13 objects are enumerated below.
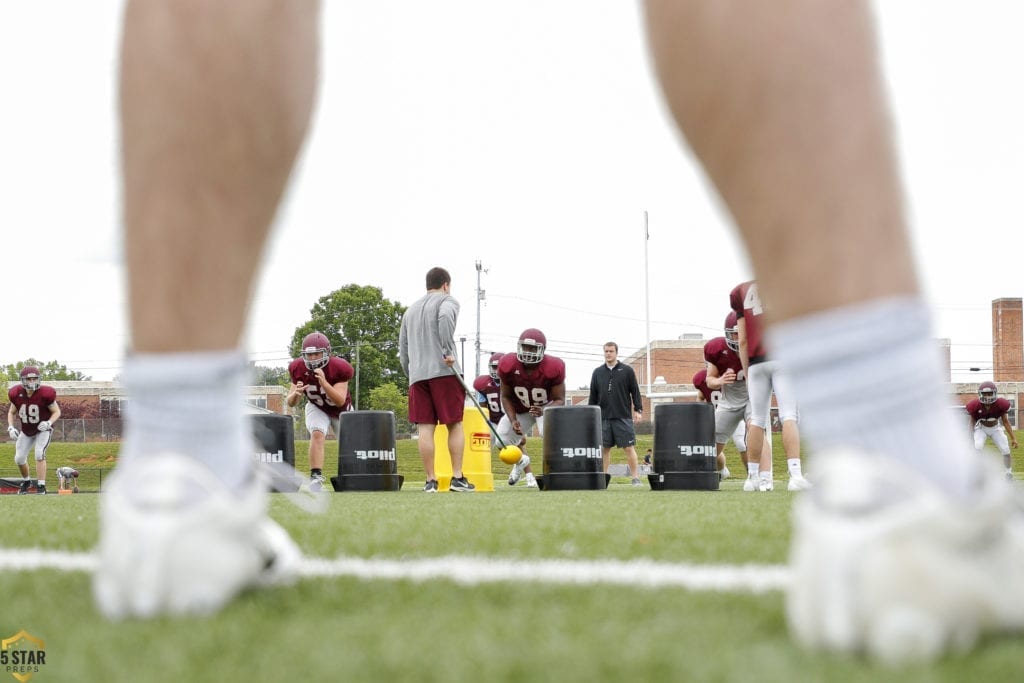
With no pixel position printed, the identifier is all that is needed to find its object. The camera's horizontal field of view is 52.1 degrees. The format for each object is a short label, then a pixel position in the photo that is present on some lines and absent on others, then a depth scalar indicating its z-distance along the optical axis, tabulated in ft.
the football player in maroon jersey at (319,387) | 40.78
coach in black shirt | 49.67
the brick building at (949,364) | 191.83
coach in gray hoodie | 34.68
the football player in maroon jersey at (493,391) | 55.21
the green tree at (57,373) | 273.75
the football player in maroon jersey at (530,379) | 44.34
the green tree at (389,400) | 203.31
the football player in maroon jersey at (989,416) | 62.44
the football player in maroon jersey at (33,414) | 53.26
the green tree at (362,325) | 225.97
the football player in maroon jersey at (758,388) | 29.86
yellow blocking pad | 42.80
